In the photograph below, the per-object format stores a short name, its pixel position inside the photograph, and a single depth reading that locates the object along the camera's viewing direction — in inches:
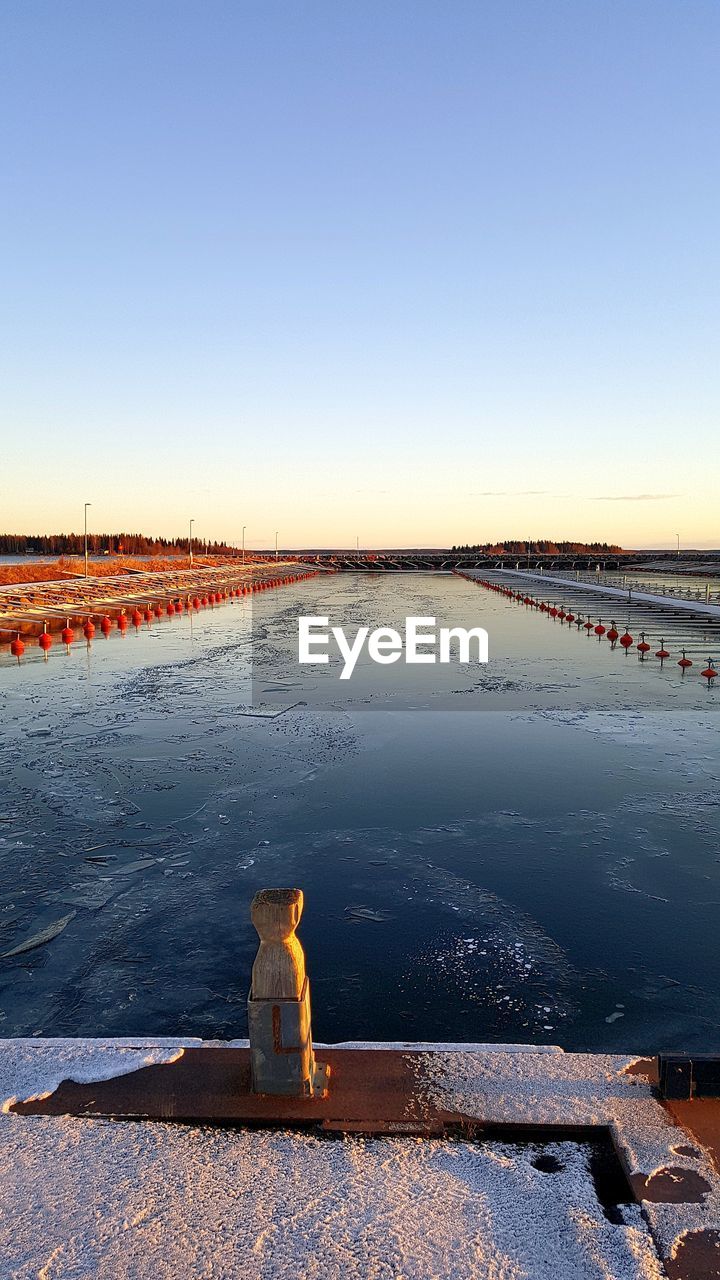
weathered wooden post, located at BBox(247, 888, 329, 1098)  159.0
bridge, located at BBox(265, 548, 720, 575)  6732.3
